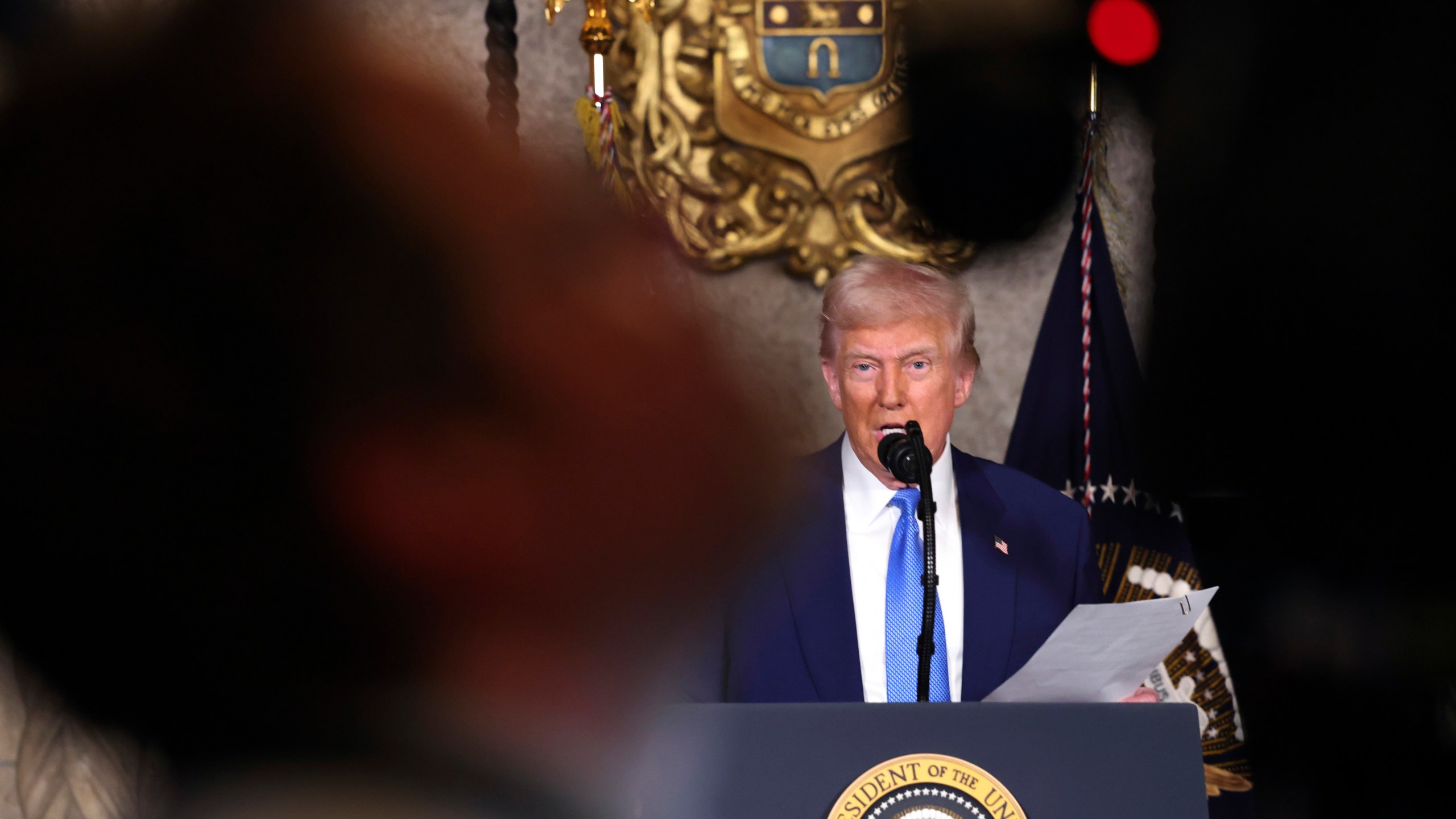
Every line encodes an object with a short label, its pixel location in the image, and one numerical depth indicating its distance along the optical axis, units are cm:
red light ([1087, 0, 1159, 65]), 559
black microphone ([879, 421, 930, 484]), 445
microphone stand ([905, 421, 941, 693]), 435
